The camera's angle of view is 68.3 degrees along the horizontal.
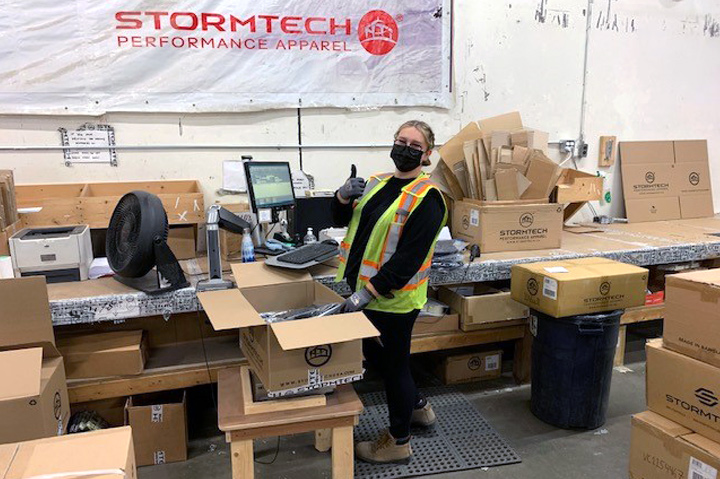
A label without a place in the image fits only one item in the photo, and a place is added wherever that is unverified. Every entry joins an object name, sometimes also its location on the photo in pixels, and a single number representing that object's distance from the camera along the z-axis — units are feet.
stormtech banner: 9.46
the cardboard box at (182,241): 9.65
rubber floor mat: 7.83
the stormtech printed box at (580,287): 8.25
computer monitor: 8.77
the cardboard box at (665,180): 13.75
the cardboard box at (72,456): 3.90
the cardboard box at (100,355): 7.74
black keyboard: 8.13
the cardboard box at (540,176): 10.33
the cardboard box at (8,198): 8.23
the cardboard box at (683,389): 5.35
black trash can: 8.46
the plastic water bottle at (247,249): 8.54
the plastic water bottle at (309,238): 9.64
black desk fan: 7.51
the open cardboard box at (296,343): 5.75
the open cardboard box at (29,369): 5.33
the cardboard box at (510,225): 10.26
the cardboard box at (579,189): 11.23
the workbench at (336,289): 7.69
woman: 6.95
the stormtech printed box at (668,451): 5.28
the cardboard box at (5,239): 7.95
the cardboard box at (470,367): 10.45
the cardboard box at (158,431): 7.95
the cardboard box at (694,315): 5.33
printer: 7.79
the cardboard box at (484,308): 9.60
